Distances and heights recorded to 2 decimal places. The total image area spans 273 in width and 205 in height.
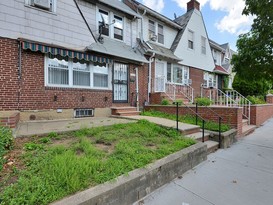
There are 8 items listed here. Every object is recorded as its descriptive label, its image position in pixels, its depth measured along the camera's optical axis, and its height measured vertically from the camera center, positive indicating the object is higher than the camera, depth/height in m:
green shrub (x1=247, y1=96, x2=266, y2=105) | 11.06 +0.03
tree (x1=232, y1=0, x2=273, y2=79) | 5.94 +2.10
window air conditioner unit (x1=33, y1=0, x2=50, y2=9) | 6.72 +3.67
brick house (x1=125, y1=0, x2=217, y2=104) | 11.22 +3.65
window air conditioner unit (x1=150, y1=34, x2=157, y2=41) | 11.73 +4.17
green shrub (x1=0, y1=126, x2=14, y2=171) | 3.29 -0.81
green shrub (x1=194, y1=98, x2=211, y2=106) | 9.77 -0.04
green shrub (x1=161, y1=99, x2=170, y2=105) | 9.86 -0.05
